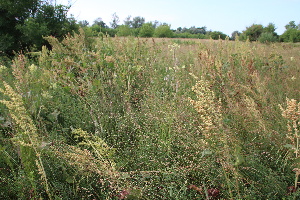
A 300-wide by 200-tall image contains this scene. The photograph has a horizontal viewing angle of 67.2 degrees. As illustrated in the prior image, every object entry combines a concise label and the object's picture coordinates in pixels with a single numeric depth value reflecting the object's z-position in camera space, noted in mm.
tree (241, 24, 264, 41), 30459
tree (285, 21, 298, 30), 43125
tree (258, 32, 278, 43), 22845
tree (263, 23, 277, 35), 31012
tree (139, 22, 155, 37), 39444
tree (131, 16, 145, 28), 71231
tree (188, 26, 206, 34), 69612
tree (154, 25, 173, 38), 43434
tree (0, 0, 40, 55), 7836
